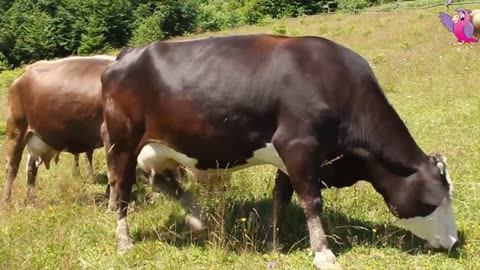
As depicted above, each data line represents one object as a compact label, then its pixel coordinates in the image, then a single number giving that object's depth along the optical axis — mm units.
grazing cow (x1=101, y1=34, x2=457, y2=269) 5129
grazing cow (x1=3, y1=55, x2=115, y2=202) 8032
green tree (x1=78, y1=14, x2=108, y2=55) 44406
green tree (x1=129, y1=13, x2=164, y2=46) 44219
